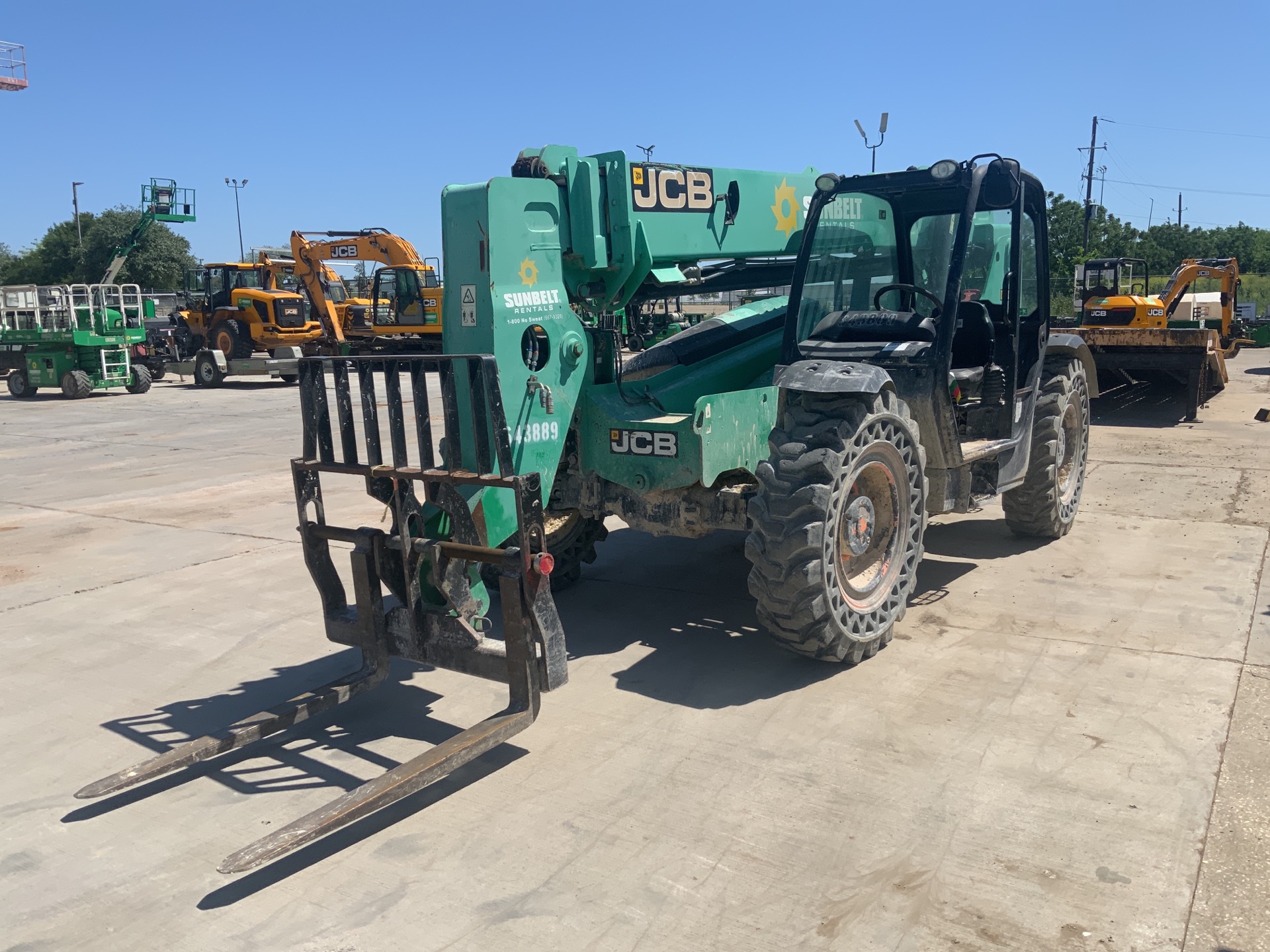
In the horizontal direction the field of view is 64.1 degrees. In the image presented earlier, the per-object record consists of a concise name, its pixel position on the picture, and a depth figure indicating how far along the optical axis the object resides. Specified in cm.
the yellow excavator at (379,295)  2500
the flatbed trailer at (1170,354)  1445
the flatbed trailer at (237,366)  2605
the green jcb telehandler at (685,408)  446
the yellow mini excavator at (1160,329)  1458
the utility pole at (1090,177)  5491
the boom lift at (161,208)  4338
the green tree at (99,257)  6312
